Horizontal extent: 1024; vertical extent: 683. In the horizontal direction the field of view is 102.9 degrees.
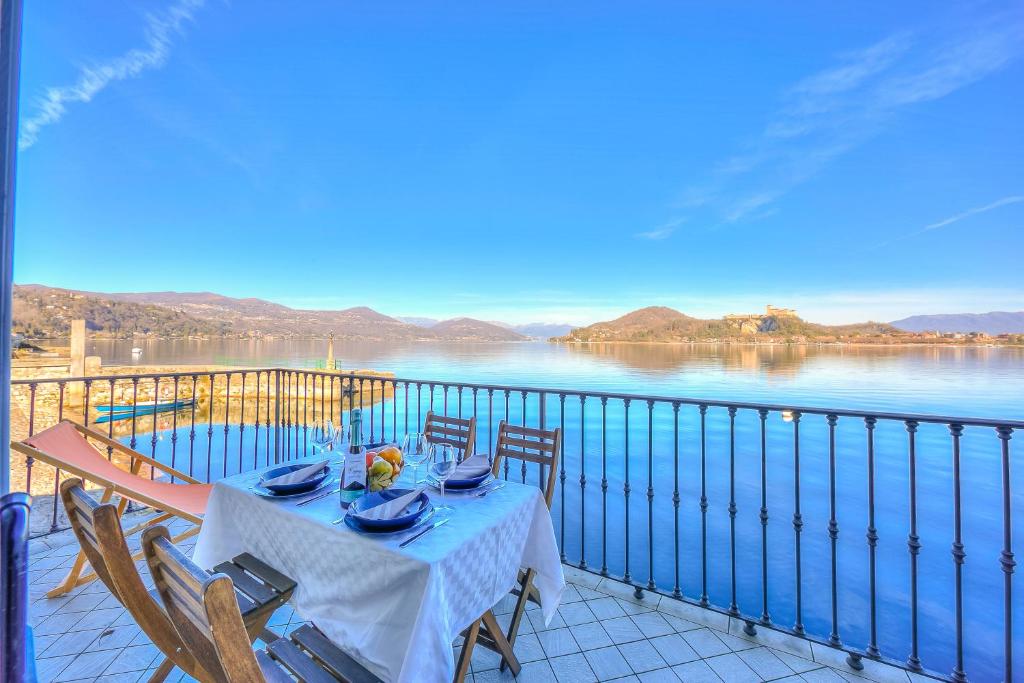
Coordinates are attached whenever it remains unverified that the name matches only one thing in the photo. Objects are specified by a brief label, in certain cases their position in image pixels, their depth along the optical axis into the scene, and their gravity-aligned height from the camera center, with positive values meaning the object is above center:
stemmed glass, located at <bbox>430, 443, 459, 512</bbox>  1.74 -0.53
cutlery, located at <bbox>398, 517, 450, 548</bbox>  1.27 -0.63
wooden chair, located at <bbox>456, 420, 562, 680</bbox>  1.72 -0.67
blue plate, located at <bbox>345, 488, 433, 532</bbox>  1.32 -0.58
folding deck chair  2.25 -0.80
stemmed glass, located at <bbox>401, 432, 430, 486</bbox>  1.95 -0.51
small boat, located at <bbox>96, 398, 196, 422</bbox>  18.06 -3.06
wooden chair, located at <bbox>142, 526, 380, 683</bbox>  0.76 -0.60
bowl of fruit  1.62 -0.51
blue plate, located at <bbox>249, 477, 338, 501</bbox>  1.64 -0.61
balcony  1.94 -3.41
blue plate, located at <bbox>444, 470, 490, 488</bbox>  1.76 -0.60
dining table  1.19 -0.78
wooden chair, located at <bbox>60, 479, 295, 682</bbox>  1.07 -0.79
